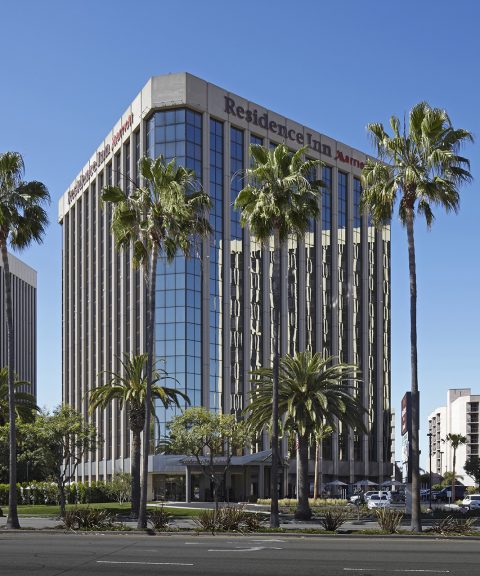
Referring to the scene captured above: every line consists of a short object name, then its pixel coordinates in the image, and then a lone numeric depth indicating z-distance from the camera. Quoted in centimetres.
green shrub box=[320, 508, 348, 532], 3700
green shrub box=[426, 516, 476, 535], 3531
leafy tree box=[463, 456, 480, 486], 17900
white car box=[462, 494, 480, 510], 7538
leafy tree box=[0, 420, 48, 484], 5612
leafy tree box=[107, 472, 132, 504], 7700
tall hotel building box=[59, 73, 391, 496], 9850
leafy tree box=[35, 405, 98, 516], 5553
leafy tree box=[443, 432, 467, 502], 15469
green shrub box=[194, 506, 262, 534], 3556
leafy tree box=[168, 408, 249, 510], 6575
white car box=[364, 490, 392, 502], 8255
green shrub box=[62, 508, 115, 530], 3822
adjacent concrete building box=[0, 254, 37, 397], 16242
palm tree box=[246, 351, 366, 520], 4962
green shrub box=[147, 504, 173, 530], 3790
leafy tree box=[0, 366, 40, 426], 6675
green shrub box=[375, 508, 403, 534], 3575
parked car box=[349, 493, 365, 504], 8576
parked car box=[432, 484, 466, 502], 11138
